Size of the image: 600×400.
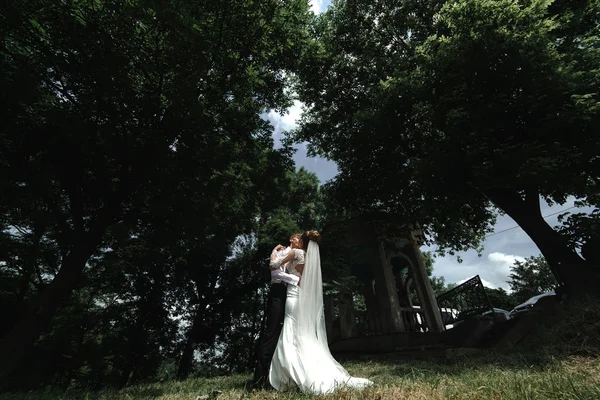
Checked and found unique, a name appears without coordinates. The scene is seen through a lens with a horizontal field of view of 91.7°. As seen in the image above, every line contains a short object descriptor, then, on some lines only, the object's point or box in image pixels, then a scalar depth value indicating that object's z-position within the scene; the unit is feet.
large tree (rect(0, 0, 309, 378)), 19.90
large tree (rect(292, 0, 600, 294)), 25.00
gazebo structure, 42.22
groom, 13.92
